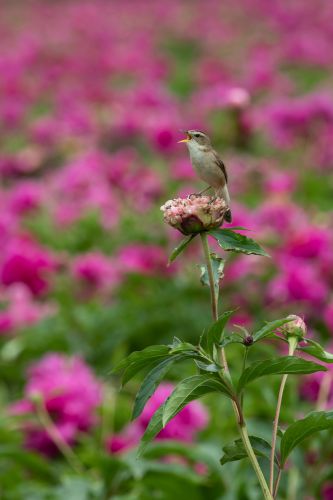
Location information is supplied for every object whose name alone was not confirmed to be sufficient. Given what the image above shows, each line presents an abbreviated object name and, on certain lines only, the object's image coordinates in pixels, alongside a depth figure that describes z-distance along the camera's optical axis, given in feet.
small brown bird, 23.09
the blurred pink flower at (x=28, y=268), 36.40
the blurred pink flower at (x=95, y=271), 37.87
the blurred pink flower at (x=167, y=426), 25.98
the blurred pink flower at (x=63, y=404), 27.22
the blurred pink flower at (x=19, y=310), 36.54
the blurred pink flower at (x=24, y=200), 50.81
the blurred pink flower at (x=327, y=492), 25.21
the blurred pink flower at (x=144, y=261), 38.76
